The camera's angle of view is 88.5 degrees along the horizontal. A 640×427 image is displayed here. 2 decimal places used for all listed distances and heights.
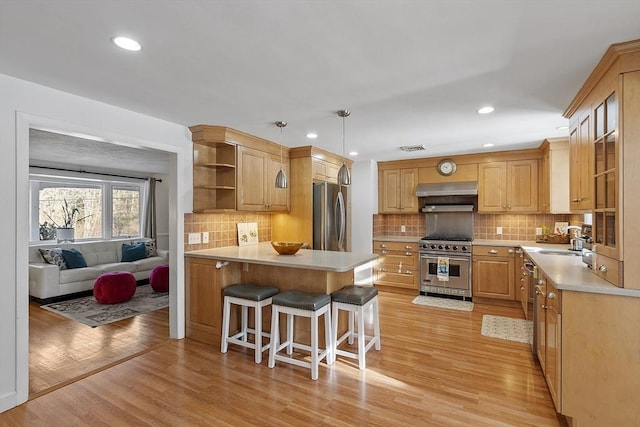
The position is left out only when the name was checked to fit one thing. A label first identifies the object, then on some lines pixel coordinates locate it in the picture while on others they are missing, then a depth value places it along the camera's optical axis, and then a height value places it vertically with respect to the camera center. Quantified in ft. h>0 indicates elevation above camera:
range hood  16.84 +1.35
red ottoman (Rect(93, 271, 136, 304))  15.66 -3.57
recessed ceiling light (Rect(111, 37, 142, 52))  5.84 +3.11
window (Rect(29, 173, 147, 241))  19.51 +0.55
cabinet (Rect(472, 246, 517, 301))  15.28 -2.75
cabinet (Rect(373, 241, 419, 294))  17.53 -2.82
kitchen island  10.27 -2.10
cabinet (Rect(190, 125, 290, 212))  11.87 +1.68
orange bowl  11.01 -1.13
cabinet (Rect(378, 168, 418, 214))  18.65 +1.38
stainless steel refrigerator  14.76 -0.13
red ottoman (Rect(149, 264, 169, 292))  17.72 -3.50
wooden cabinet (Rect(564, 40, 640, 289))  6.17 +1.07
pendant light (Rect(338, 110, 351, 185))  10.06 +1.22
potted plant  19.66 -0.56
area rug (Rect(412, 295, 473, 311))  15.21 -4.28
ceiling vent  15.03 +3.11
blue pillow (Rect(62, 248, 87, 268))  17.25 -2.35
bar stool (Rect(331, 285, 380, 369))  9.26 -2.69
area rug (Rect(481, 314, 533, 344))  11.53 -4.30
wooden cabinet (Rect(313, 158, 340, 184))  15.34 +2.14
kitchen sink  11.82 -1.40
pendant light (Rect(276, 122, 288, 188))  10.94 +1.14
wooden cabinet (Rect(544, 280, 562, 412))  6.66 -2.84
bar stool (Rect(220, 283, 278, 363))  9.82 -2.81
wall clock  17.52 +2.54
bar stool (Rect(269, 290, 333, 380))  8.86 -3.01
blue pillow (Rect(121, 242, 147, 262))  20.20 -2.35
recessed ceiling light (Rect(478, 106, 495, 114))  9.64 +3.13
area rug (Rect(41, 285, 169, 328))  13.73 -4.33
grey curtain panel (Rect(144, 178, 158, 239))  23.86 +0.01
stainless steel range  16.25 -1.92
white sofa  15.93 -2.94
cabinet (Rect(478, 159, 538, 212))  15.88 +1.41
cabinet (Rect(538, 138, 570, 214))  13.46 +1.68
